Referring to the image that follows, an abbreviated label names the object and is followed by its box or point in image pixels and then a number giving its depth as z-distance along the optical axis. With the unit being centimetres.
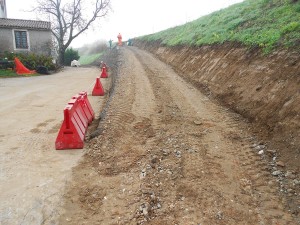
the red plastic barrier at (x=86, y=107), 702
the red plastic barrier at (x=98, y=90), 1100
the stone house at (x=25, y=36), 2443
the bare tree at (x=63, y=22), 3109
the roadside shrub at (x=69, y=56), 3444
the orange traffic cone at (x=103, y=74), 1587
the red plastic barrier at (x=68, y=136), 558
